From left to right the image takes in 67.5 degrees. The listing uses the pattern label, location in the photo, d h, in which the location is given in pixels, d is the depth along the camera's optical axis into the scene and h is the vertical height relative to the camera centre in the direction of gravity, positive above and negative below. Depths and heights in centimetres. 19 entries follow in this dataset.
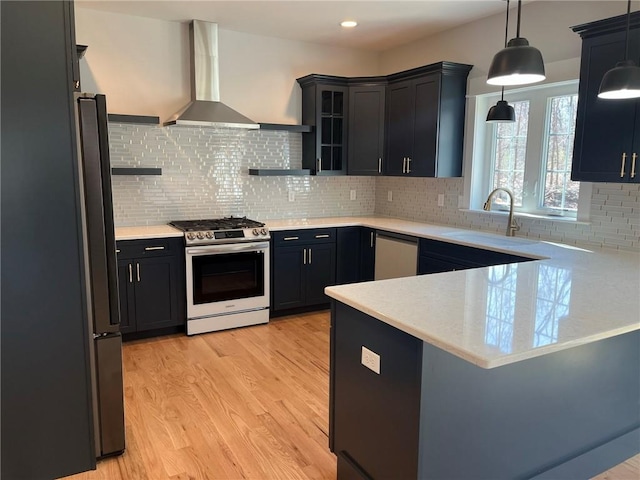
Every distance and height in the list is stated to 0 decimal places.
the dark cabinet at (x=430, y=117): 430 +54
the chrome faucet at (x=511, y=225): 393 -40
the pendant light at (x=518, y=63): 208 +49
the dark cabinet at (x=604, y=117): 276 +36
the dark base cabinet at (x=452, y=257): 343 -62
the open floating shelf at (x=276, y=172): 467 +3
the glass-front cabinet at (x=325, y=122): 482 +54
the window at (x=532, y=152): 371 +20
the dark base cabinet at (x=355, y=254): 482 -80
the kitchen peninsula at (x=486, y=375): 170 -81
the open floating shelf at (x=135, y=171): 397 +2
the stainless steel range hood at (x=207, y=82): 423 +84
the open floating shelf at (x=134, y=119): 392 +45
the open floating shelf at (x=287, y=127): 467 +46
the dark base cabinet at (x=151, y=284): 382 -90
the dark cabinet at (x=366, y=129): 487 +47
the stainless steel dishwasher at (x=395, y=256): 426 -74
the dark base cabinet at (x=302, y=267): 451 -88
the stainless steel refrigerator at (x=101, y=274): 212 -47
